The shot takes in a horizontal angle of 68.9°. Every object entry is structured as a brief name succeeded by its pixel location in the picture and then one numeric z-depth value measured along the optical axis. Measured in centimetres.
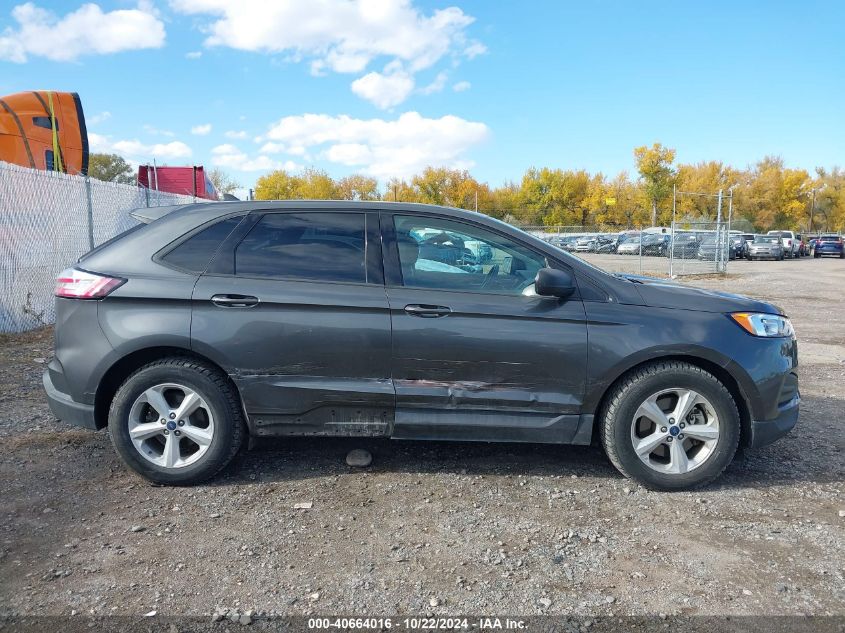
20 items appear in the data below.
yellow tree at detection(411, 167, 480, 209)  7138
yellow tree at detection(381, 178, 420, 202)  6900
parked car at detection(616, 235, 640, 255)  4456
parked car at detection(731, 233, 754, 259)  3836
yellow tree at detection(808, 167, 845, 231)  7134
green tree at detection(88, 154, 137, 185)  5984
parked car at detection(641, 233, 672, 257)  3741
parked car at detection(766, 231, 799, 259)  3991
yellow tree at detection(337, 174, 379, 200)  7200
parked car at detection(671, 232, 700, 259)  2762
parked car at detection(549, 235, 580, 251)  4336
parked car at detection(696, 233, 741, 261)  2812
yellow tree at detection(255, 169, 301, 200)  7300
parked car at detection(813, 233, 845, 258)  4394
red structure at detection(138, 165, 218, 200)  1947
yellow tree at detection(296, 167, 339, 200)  6919
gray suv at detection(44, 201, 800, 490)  359
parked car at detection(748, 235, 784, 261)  3791
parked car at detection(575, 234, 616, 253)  4962
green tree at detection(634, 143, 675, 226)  5331
